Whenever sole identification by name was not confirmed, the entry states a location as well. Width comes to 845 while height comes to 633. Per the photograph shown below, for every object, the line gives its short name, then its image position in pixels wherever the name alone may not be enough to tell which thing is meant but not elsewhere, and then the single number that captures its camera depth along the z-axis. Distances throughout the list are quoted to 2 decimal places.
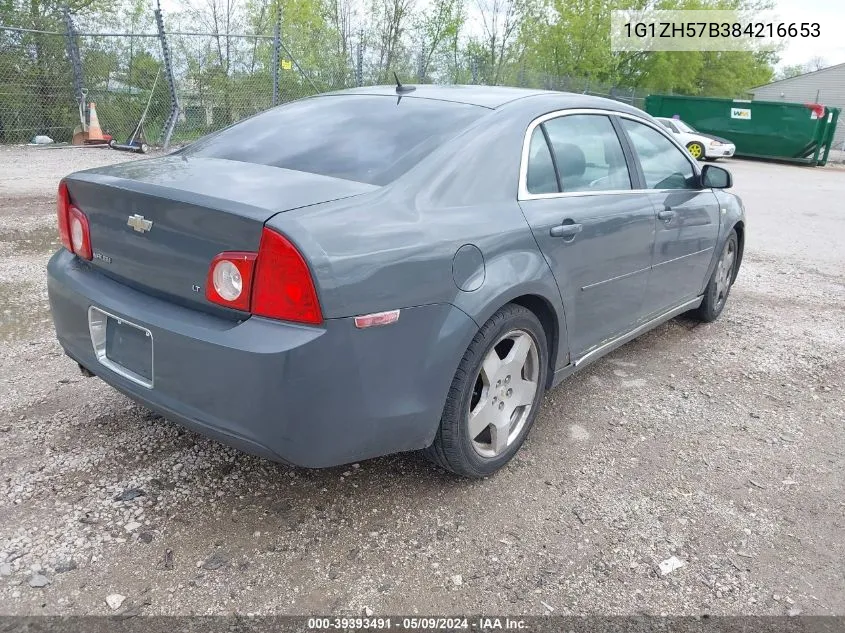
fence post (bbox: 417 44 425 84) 19.16
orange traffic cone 13.08
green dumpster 21.23
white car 19.70
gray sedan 2.05
